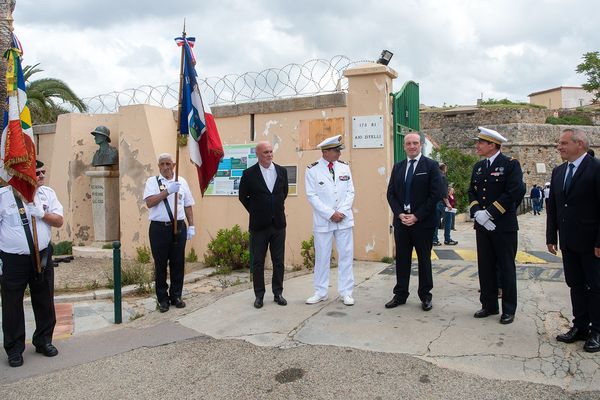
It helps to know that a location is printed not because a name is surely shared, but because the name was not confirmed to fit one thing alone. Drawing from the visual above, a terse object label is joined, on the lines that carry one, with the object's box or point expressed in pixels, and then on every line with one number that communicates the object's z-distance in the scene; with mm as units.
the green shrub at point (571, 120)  31416
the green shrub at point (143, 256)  9586
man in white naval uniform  5766
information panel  9086
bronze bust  10281
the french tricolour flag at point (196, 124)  5977
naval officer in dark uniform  4859
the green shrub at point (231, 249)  8859
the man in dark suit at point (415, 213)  5363
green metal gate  8211
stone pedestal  10422
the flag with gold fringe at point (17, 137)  4484
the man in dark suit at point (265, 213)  5840
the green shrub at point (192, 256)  9670
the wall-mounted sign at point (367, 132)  7965
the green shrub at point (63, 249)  10453
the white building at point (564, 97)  50906
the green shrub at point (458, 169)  18184
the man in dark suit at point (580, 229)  4156
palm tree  16500
